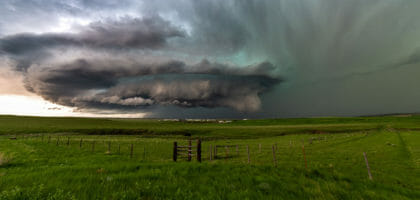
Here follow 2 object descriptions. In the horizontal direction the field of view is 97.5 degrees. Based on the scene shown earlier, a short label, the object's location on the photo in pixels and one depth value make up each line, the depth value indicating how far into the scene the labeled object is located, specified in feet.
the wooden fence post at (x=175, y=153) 70.03
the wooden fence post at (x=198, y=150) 65.29
